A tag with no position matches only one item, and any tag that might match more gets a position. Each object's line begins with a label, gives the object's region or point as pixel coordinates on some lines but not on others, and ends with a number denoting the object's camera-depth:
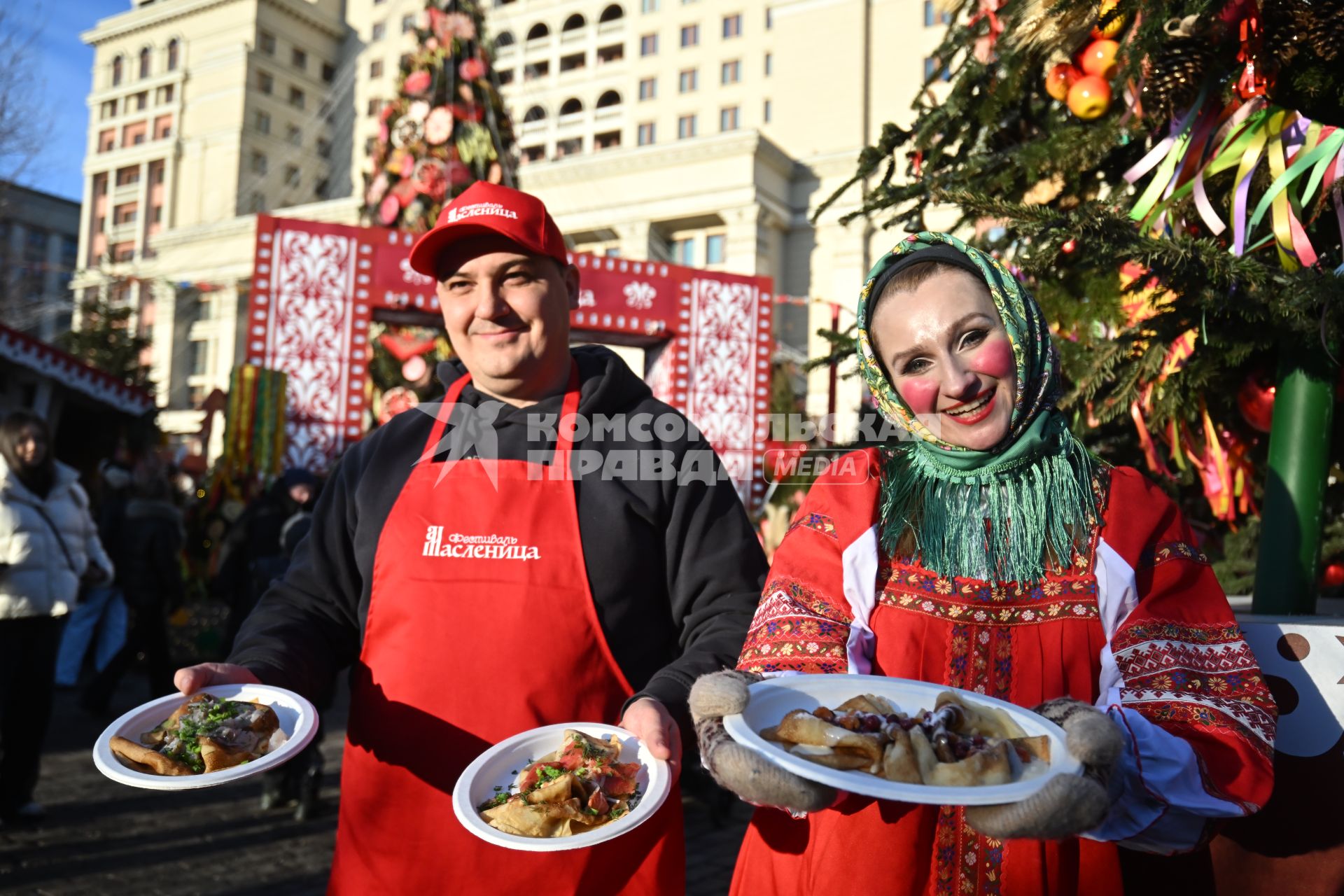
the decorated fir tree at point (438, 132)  9.05
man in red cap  2.16
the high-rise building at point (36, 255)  19.89
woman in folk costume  1.69
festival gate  9.29
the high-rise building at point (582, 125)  32.78
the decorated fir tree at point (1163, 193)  2.34
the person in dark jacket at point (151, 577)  7.71
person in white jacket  5.09
